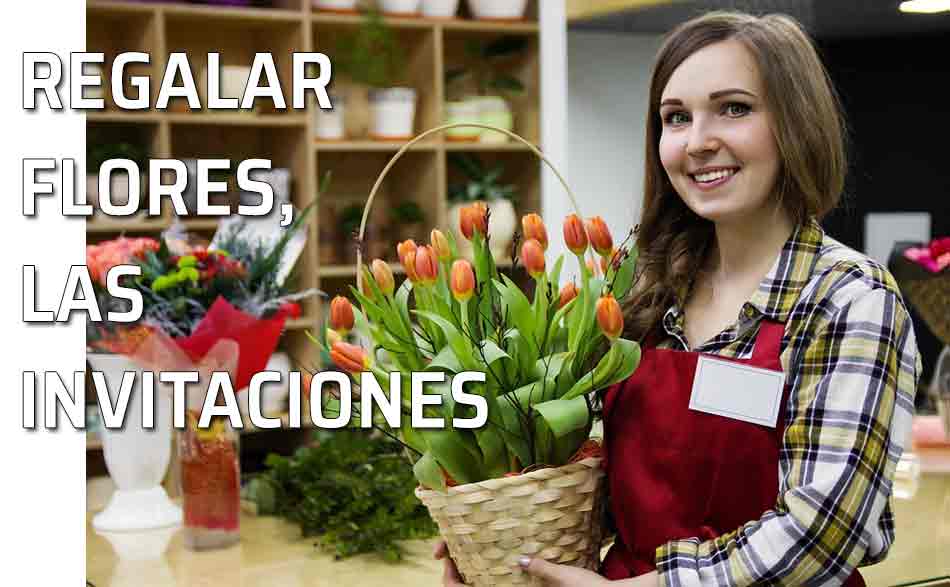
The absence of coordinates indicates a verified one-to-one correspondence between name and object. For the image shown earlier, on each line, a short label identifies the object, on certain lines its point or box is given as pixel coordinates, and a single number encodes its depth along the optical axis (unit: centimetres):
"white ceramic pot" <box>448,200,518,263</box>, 362
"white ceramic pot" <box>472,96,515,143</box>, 366
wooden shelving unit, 331
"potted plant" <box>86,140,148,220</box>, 319
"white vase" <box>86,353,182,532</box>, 175
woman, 101
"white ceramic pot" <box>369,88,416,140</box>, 353
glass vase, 164
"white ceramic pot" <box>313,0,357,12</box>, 344
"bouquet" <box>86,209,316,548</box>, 164
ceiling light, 265
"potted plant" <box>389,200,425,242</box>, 360
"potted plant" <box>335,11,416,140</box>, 353
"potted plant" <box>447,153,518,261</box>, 364
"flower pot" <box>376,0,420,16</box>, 351
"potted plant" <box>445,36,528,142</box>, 364
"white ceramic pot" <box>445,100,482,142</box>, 363
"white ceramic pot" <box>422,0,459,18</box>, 358
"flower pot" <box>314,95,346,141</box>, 348
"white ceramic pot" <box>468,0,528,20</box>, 364
